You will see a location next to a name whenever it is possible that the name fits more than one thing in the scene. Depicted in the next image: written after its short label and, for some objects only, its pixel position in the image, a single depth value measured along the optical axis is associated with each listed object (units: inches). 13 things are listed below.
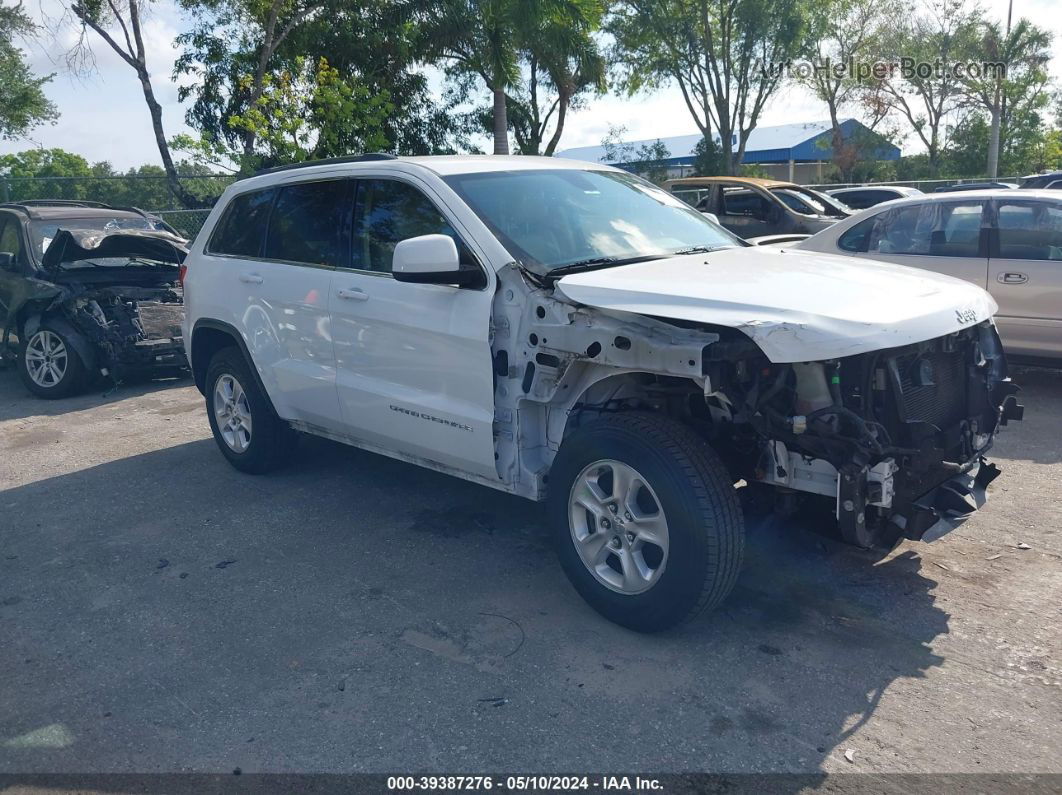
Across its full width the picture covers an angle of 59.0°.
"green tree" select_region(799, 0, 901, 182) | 1332.4
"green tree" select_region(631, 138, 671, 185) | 1316.4
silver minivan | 295.0
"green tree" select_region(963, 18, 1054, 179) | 1465.3
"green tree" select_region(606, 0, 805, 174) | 1235.9
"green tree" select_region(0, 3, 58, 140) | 1099.8
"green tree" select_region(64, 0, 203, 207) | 785.6
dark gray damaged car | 359.3
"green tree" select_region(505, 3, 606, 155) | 874.1
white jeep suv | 142.1
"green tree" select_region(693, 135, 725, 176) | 1357.0
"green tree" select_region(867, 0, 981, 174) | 1557.6
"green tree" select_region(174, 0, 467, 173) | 754.2
